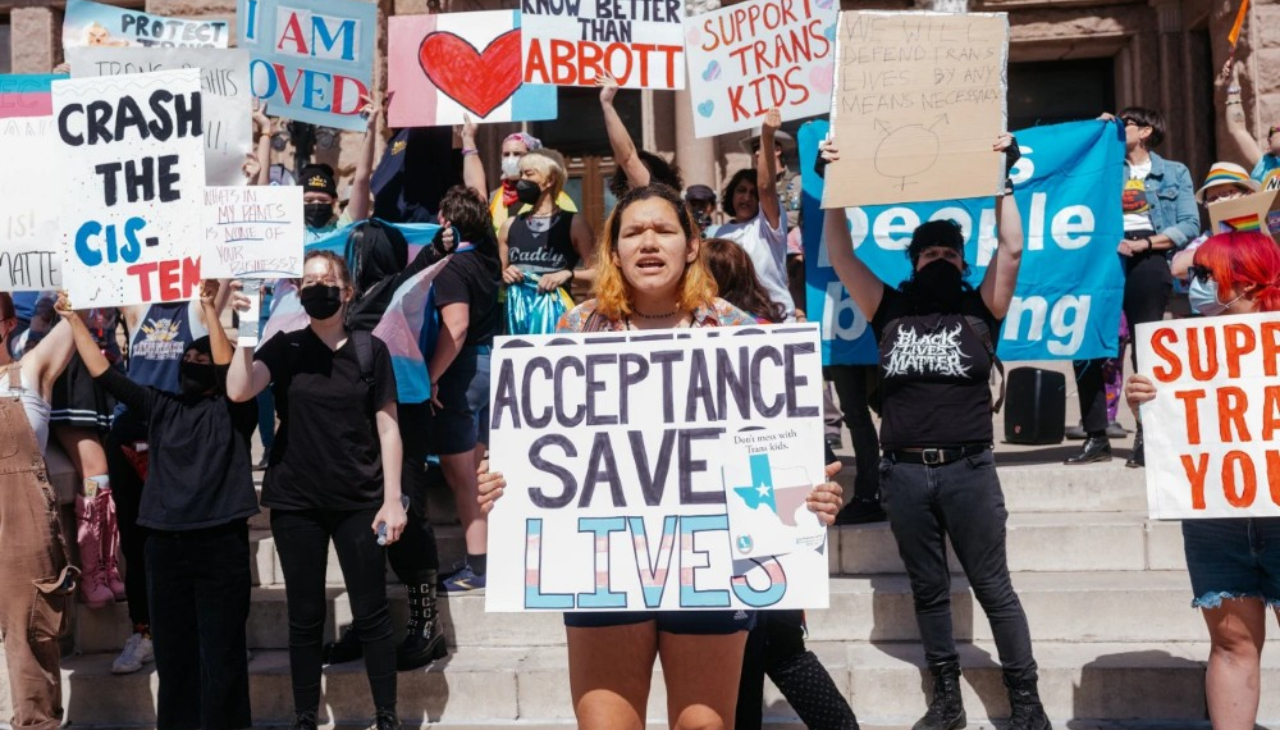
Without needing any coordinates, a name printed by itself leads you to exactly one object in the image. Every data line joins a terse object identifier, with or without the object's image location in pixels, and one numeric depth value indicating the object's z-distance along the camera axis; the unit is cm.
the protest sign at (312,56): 772
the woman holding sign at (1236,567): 449
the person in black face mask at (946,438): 523
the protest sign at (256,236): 542
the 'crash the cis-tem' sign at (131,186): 541
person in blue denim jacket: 727
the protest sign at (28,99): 670
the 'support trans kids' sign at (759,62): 708
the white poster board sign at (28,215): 602
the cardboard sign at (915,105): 546
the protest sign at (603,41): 727
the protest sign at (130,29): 787
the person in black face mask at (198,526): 552
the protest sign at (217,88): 613
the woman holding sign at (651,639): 365
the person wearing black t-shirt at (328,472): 542
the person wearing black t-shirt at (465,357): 643
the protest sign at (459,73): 766
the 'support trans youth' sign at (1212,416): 442
